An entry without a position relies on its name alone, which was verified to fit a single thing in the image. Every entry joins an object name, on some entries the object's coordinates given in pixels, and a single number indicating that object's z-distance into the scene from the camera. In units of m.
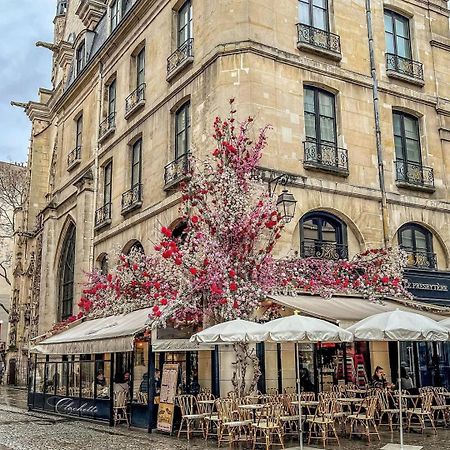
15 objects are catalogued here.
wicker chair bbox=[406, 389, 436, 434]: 11.31
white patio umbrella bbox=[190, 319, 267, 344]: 9.99
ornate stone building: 14.65
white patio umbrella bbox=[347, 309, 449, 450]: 9.18
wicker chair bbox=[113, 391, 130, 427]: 13.53
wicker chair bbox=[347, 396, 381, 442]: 10.49
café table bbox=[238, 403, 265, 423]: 10.15
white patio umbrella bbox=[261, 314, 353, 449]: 9.46
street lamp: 13.00
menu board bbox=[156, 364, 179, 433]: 11.63
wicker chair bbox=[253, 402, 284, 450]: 9.64
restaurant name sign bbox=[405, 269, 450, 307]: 15.19
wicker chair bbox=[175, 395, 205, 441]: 11.20
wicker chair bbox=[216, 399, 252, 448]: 10.09
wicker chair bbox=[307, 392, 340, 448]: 10.25
